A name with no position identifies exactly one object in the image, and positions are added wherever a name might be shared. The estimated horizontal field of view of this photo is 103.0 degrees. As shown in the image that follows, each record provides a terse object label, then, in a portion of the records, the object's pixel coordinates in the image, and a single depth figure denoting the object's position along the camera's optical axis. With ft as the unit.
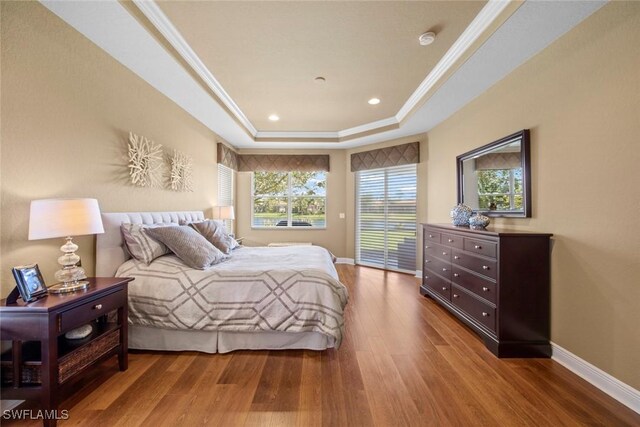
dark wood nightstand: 4.45
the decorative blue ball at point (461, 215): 9.56
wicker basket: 4.59
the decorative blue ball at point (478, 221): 8.48
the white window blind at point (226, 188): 15.39
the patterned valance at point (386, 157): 14.92
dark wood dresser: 6.84
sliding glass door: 15.53
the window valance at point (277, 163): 17.61
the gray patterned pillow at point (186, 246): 7.47
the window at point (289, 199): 18.33
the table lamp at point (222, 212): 13.51
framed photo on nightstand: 4.59
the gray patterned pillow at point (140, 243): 7.27
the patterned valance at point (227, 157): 14.78
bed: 6.70
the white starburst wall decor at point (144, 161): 8.36
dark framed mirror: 7.77
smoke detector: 7.24
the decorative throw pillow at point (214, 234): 9.41
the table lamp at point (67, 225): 4.79
